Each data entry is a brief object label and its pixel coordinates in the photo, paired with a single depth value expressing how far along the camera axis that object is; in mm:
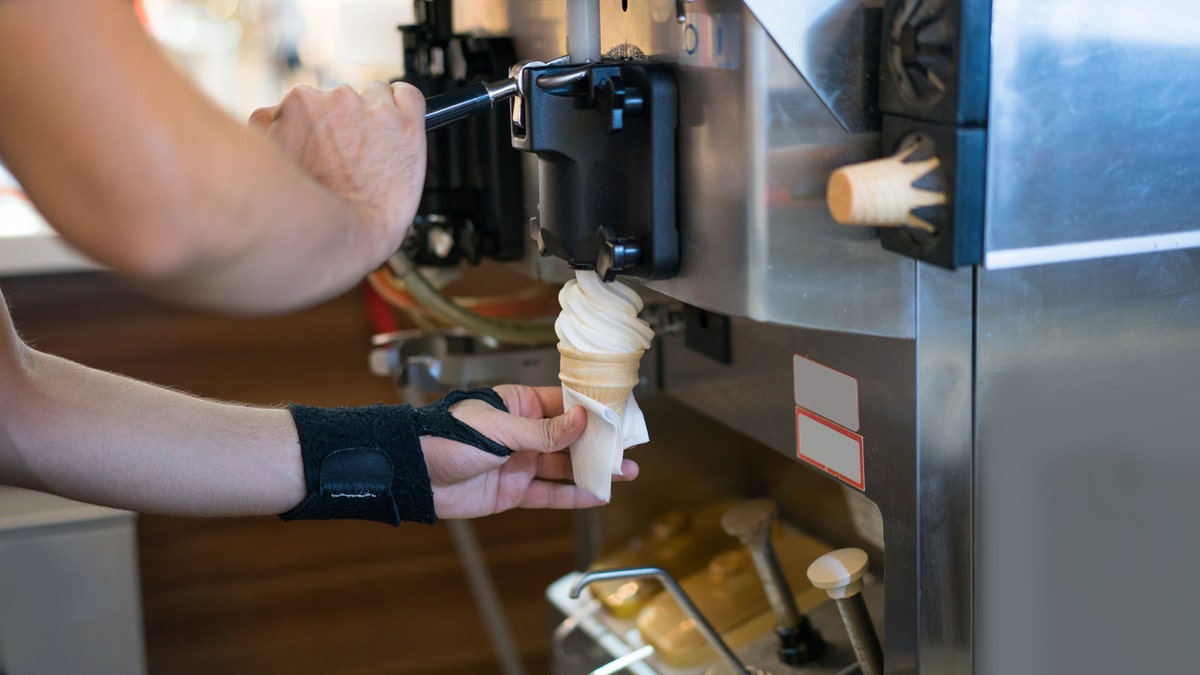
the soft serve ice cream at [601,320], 734
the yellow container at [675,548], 1150
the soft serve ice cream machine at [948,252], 583
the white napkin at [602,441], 754
